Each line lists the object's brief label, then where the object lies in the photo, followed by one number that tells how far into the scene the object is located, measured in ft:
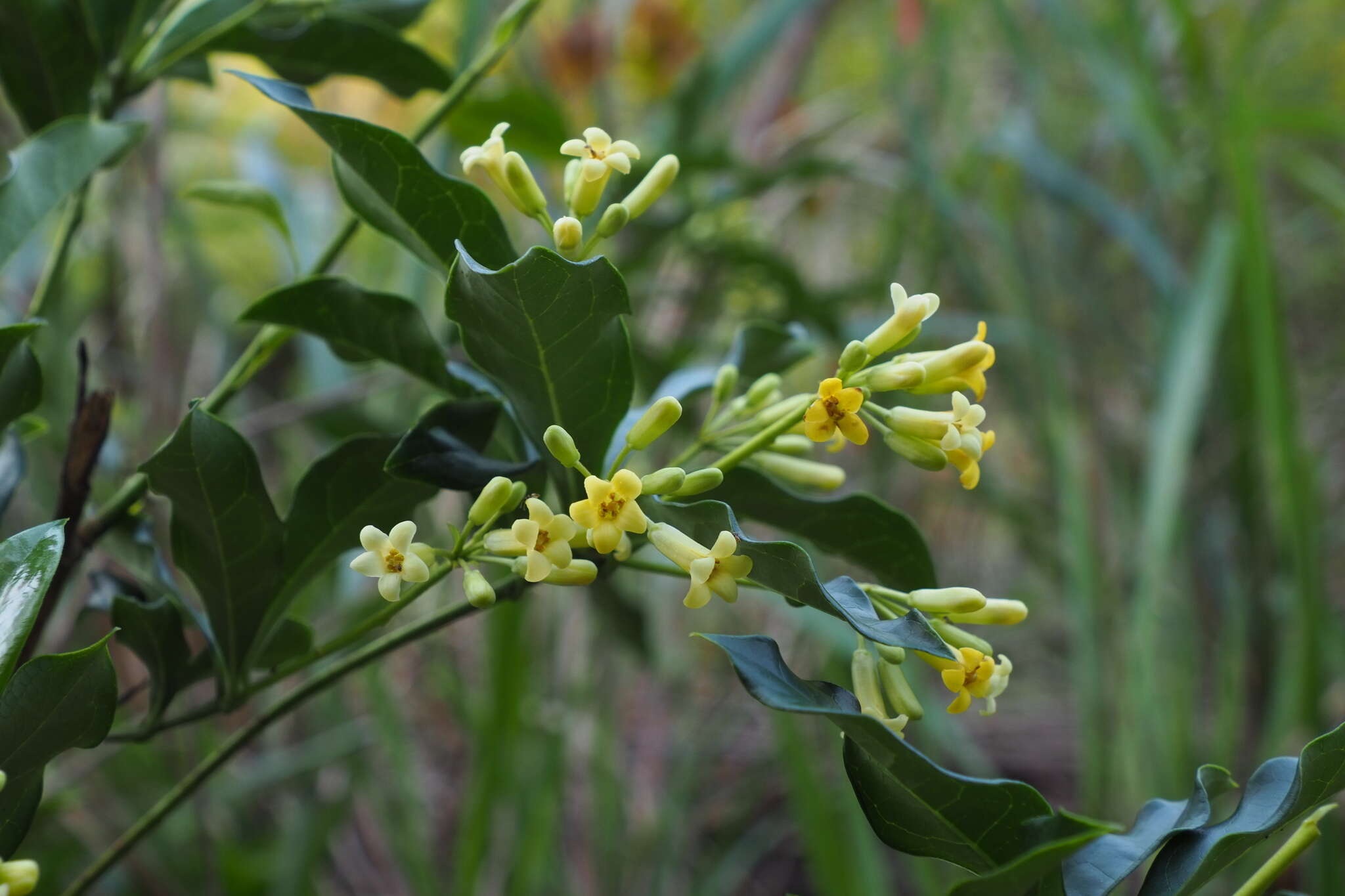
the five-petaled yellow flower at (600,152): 1.67
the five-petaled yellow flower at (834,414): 1.60
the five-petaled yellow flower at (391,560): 1.61
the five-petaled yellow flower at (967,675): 1.62
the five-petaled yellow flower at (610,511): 1.57
